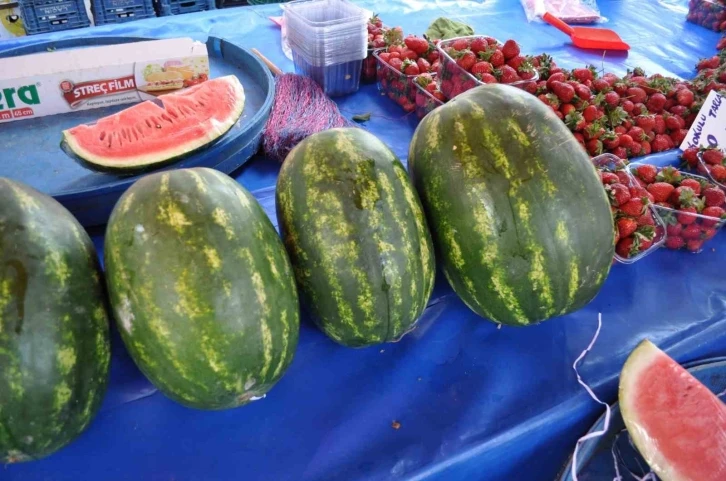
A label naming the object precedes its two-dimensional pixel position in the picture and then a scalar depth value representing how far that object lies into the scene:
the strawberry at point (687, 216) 1.42
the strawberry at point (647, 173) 1.58
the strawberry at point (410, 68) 2.06
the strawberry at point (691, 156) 1.78
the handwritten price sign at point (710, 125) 1.81
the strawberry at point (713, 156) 1.69
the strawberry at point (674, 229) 1.45
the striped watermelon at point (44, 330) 0.73
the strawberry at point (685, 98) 2.06
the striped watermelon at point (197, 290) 0.78
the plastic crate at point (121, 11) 3.64
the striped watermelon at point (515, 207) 0.95
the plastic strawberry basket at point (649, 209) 1.37
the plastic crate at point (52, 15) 3.44
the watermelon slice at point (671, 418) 1.08
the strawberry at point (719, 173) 1.65
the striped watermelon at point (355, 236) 0.91
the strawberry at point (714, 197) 1.53
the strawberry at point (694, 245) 1.48
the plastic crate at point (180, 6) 3.83
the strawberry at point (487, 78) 1.84
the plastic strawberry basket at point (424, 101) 1.92
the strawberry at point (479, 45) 1.96
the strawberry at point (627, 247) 1.35
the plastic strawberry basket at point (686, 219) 1.42
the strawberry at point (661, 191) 1.52
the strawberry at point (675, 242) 1.48
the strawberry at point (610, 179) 1.43
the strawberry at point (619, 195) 1.37
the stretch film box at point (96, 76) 1.62
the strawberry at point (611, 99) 1.93
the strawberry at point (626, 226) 1.34
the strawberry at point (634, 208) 1.36
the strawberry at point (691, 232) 1.45
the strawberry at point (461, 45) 2.00
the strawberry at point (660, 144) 1.92
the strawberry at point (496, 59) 1.92
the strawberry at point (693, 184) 1.54
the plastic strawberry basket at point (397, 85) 2.06
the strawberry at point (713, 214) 1.44
